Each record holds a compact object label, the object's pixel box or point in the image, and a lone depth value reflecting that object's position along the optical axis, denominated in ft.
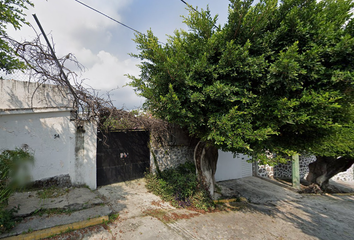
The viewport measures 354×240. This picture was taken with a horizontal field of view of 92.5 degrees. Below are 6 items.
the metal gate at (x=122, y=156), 18.20
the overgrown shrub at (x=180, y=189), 16.65
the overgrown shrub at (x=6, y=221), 9.11
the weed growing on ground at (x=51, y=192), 13.52
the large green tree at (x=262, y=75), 10.07
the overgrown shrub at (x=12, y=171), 8.86
